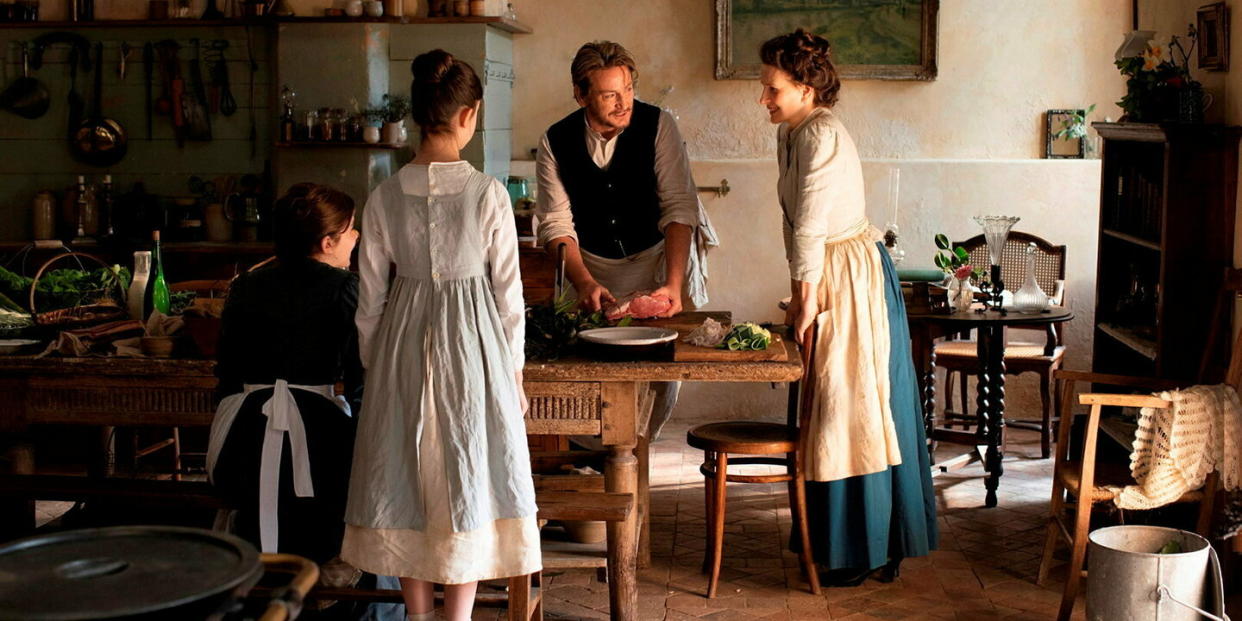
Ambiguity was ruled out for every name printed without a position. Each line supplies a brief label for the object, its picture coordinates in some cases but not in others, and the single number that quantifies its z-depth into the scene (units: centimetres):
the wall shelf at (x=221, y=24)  716
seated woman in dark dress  338
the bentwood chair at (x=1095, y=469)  399
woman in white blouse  420
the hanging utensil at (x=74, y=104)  765
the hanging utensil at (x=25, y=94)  766
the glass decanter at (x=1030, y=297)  563
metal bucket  361
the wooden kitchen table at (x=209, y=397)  372
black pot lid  196
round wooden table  545
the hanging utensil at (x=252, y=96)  756
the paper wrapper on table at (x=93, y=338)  390
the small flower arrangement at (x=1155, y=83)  449
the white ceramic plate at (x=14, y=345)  396
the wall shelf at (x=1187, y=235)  432
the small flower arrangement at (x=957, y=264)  556
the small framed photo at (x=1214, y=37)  439
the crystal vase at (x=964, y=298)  557
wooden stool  430
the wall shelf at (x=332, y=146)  716
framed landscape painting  711
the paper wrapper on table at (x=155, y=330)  390
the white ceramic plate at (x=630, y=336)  379
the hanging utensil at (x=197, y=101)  759
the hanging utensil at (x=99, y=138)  764
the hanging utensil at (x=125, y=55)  759
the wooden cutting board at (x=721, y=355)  373
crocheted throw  395
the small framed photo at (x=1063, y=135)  713
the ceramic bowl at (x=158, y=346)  387
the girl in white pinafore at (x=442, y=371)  311
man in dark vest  455
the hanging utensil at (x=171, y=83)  757
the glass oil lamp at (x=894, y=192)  689
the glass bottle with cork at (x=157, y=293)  423
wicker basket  411
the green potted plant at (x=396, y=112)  724
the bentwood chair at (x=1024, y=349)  627
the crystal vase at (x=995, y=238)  564
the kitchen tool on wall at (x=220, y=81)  759
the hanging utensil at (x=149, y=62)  759
